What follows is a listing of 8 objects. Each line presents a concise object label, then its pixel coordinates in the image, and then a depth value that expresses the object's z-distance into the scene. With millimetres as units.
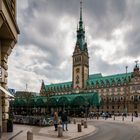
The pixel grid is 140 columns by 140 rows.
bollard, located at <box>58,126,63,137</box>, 11364
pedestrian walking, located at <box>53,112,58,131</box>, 14102
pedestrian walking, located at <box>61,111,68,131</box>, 14294
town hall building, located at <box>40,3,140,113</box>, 59401
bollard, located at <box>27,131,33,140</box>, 8616
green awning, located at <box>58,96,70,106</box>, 34414
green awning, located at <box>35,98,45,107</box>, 38795
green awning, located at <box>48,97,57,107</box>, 36390
